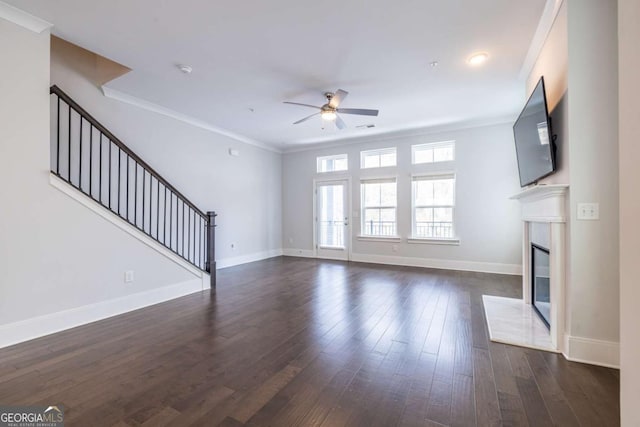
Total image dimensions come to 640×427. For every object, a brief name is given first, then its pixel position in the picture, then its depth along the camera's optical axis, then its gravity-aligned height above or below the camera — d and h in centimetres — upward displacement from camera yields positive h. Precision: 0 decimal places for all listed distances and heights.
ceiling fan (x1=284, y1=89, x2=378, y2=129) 367 +150
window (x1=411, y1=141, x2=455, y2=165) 578 +136
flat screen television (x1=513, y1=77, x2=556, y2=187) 246 +76
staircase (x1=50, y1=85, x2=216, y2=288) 360 +44
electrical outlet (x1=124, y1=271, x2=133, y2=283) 339 -75
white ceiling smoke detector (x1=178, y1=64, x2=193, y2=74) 334 +180
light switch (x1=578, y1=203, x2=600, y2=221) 212 +3
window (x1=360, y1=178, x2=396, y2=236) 636 +20
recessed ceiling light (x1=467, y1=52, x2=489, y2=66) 312 +182
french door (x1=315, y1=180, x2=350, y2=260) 693 -9
